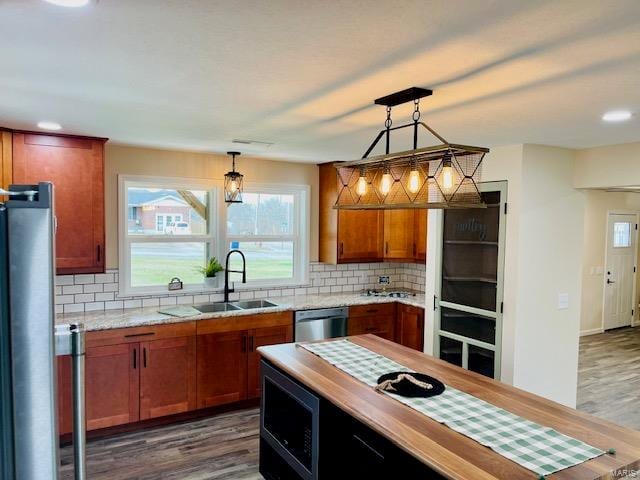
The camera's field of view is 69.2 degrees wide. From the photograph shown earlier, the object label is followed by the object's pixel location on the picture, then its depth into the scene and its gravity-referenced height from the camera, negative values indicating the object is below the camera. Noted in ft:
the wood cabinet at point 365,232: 16.67 -0.33
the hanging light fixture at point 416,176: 6.55 +0.72
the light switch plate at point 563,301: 13.05 -2.14
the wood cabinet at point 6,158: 10.94 +1.45
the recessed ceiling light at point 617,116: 8.63 +2.11
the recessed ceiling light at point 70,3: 4.38 +2.08
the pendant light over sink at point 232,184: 14.48 +1.18
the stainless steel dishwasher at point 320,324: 14.84 -3.30
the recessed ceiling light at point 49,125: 10.48 +2.19
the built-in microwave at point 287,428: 7.96 -3.95
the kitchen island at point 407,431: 5.25 -2.73
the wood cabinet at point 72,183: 11.36 +0.94
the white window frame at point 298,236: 16.83 -0.51
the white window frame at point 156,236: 13.97 -0.43
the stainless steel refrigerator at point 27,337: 2.44 -0.62
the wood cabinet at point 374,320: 15.92 -3.39
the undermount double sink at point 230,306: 14.94 -2.76
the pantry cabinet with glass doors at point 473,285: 12.81 -1.81
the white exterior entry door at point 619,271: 24.94 -2.47
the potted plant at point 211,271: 15.21 -1.63
